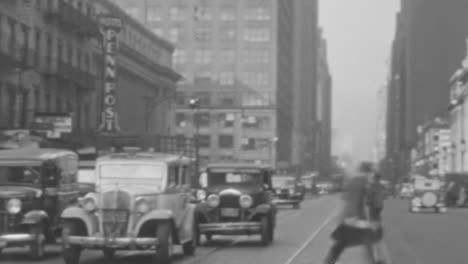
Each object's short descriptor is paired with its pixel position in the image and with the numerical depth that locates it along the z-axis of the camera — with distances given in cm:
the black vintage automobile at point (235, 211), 2539
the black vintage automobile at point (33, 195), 2020
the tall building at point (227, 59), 15012
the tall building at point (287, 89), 16000
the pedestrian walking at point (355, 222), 1474
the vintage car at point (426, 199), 6262
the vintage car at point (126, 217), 1847
